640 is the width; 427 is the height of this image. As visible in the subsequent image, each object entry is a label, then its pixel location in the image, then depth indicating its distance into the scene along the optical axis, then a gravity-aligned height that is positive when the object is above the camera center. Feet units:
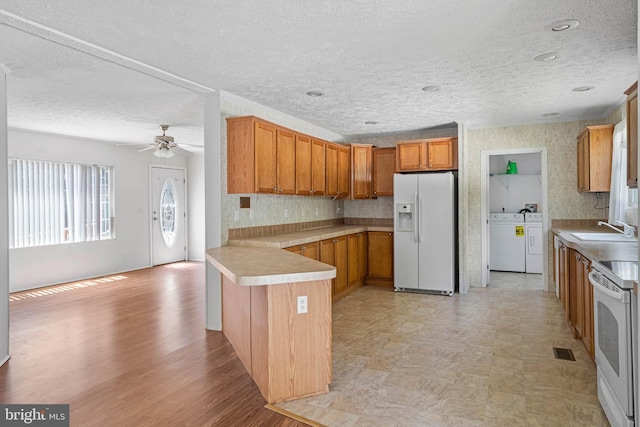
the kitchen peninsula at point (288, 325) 8.58 -2.52
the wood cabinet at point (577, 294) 10.47 -2.58
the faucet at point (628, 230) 13.08 -0.76
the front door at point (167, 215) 27.50 -0.32
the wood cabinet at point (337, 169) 19.40 +1.97
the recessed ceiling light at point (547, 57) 10.50 +3.93
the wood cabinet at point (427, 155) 19.67 +2.62
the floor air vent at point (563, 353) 10.96 -4.03
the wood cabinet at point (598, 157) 15.58 +1.91
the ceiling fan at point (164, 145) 19.54 +3.20
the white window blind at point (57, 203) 20.38 +0.48
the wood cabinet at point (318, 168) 17.95 +1.84
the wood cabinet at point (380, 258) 20.43 -2.46
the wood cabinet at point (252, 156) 13.84 +1.89
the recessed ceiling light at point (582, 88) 13.56 +3.97
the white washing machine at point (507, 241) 23.98 -1.97
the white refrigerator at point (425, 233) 18.48 -1.12
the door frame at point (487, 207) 18.99 +0.01
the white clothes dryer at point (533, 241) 23.59 -1.95
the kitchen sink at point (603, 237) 12.54 -0.97
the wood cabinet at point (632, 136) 9.82 +1.72
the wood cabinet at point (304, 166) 16.76 +1.82
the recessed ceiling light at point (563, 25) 8.63 +3.91
